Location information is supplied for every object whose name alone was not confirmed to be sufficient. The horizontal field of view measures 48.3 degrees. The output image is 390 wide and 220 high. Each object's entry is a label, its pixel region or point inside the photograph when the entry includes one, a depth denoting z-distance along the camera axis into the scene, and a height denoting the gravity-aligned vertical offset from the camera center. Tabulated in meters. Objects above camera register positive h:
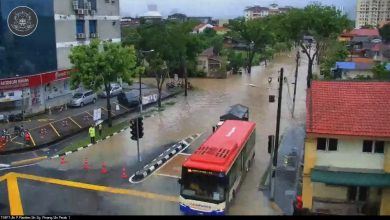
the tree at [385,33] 87.24 -0.25
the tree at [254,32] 70.62 -0.22
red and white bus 17.73 -6.17
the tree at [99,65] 32.03 -2.59
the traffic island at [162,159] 23.63 -7.79
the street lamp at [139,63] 26.53 -4.56
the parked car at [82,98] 40.75 -6.53
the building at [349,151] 17.69 -4.91
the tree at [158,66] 42.28 -3.57
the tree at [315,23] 56.31 +1.10
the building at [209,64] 64.99 -5.01
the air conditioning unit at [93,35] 44.81 -0.59
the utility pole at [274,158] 20.75 -6.27
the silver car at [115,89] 47.26 -6.52
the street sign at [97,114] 33.00 -6.39
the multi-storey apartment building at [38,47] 35.00 -1.56
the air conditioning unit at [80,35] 42.54 -0.62
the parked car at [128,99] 42.41 -6.69
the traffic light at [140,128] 24.95 -5.57
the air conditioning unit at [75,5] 41.30 +2.26
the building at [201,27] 150.55 +1.12
